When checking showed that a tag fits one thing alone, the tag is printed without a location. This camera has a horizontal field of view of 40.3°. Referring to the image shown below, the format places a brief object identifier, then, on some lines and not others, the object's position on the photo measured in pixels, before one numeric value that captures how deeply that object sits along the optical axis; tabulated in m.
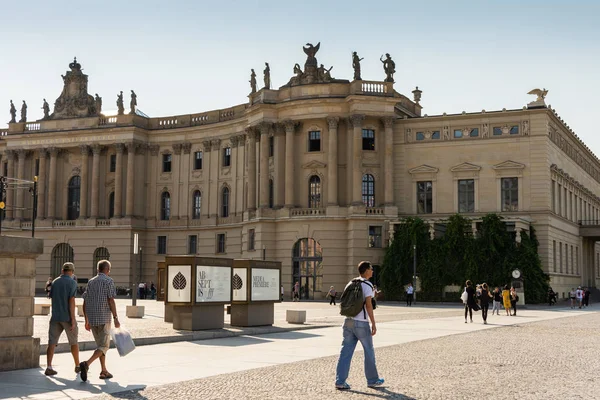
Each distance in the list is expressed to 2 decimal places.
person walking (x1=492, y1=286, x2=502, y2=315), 44.00
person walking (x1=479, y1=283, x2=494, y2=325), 35.19
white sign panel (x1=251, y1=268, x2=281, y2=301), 28.20
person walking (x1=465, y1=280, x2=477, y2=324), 35.84
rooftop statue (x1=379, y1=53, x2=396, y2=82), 67.75
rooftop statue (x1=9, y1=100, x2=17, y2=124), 86.44
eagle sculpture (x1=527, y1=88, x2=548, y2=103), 65.12
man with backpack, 14.06
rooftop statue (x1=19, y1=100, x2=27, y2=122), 85.94
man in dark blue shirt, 15.11
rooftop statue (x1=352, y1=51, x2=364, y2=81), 66.94
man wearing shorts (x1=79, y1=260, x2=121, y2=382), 14.68
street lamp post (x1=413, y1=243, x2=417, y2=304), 60.34
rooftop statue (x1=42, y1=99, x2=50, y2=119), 85.38
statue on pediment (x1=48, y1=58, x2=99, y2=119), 83.75
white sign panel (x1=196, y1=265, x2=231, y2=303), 25.25
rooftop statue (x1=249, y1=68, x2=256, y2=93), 73.06
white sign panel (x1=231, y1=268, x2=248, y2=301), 27.77
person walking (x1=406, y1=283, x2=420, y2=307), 56.72
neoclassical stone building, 64.81
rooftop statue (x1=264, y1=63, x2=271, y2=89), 69.94
